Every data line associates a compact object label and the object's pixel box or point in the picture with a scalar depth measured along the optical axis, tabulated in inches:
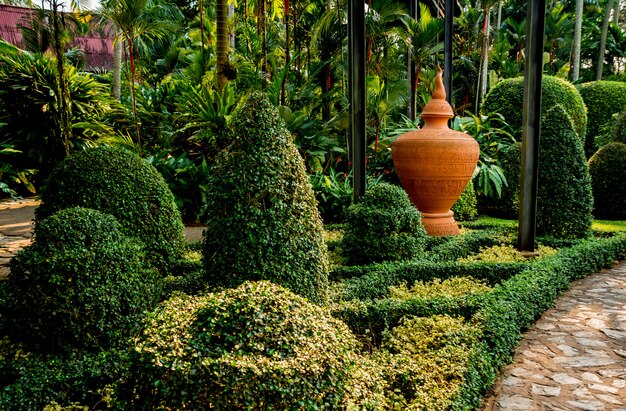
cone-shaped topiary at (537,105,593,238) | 244.5
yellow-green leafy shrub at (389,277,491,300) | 171.3
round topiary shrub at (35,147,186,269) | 161.0
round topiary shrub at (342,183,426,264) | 205.6
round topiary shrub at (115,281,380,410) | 75.7
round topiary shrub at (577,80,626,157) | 609.3
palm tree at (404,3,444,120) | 465.1
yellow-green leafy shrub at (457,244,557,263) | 218.7
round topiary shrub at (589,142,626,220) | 353.1
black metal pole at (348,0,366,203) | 226.5
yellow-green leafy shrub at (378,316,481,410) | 100.0
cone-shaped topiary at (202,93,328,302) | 126.6
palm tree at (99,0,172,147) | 378.3
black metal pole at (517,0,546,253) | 209.8
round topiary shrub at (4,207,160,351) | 113.0
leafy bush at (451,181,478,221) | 318.7
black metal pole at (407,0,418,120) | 434.3
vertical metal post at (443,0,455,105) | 330.6
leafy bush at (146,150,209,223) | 319.0
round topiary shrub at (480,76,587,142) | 458.0
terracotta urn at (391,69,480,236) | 259.3
